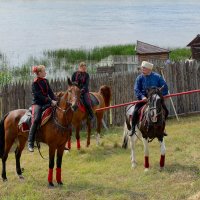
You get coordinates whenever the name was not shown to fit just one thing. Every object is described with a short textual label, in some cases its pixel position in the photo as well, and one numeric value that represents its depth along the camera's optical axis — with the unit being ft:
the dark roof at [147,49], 85.50
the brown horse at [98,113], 43.32
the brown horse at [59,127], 28.60
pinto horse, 30.96
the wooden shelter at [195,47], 81.30
